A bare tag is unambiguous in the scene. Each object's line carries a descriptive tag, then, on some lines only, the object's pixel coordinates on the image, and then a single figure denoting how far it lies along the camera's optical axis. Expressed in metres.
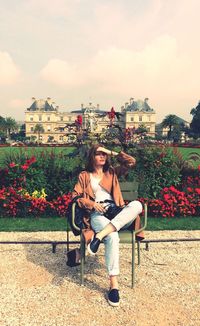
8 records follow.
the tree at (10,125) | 73.59
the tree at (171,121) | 63.19
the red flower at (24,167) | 6.00
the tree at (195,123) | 55.47
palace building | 83.38
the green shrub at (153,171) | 6.31
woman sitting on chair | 3.05
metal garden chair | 3.21
